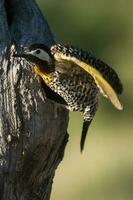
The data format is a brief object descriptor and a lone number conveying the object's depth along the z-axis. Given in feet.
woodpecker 37.81
